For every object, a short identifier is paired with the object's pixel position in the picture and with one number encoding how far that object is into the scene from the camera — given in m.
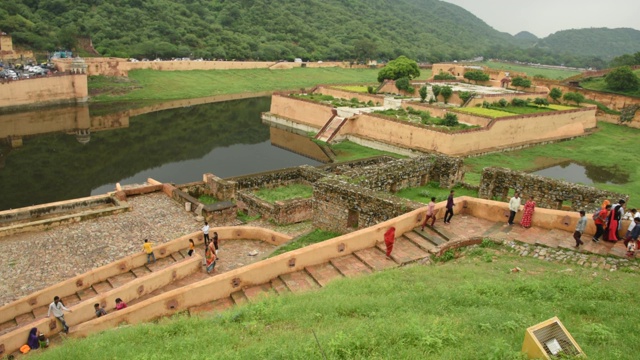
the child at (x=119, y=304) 10.00
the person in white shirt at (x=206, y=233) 13.36
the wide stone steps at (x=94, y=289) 10.96
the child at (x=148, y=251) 13.19
